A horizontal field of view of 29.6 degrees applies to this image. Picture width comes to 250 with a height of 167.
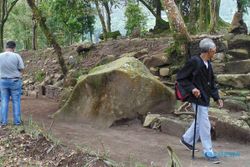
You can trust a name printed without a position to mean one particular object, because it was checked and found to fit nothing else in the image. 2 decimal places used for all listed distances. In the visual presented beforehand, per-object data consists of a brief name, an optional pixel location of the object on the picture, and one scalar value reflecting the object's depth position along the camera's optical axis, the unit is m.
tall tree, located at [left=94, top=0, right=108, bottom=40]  22.81
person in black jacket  7.06
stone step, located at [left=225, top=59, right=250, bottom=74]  11.53
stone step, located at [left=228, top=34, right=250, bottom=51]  12.56
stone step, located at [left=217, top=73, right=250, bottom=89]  10.79
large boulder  10.05
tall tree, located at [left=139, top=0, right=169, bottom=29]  21.55
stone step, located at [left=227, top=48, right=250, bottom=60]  12.28
